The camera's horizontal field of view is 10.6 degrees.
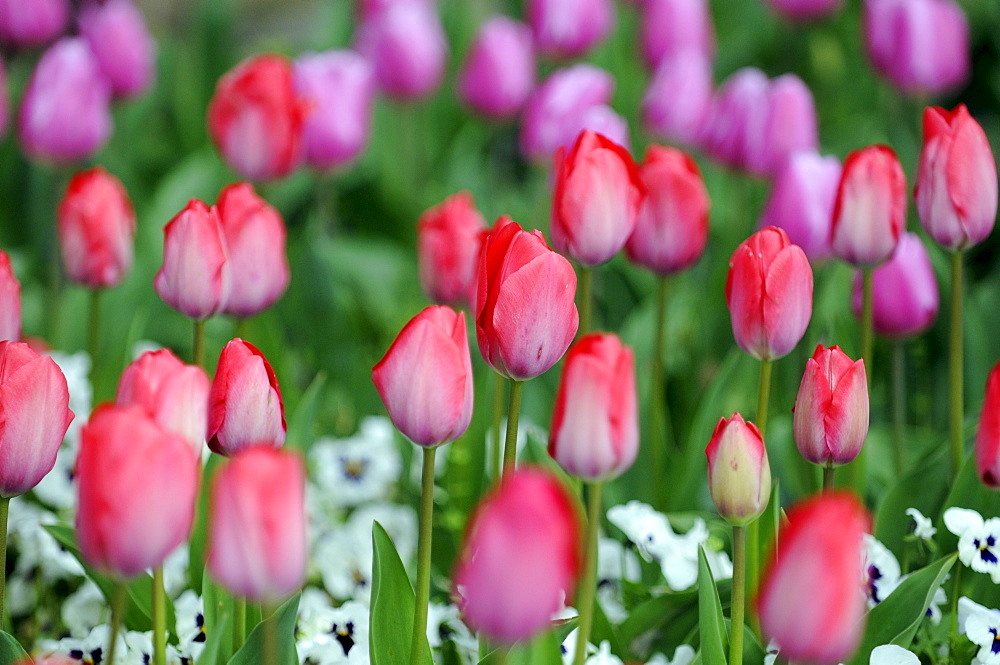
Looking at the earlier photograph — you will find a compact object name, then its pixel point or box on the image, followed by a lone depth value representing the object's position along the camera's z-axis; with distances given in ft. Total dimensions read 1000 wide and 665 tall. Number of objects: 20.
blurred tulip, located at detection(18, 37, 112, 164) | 8.80
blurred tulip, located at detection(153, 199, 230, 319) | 7.09
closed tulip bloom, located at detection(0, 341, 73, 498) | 6.75
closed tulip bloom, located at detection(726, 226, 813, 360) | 7.00
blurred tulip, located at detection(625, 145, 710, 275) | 7.46
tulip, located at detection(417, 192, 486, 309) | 7.52
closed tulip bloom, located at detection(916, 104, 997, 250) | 7.18
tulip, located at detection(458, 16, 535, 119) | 10.72
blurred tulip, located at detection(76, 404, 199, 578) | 6.47
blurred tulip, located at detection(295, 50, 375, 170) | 9.57
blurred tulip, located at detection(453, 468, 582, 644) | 6.35
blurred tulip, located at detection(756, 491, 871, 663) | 6.39
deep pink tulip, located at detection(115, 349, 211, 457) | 6.67
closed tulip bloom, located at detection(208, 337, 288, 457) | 6.82
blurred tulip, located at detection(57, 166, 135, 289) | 7.55
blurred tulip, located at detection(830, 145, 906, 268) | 7.21
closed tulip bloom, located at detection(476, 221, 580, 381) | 6.81
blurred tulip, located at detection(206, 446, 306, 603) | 6.41
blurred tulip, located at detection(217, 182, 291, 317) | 7.26
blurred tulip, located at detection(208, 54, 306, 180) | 8.06
